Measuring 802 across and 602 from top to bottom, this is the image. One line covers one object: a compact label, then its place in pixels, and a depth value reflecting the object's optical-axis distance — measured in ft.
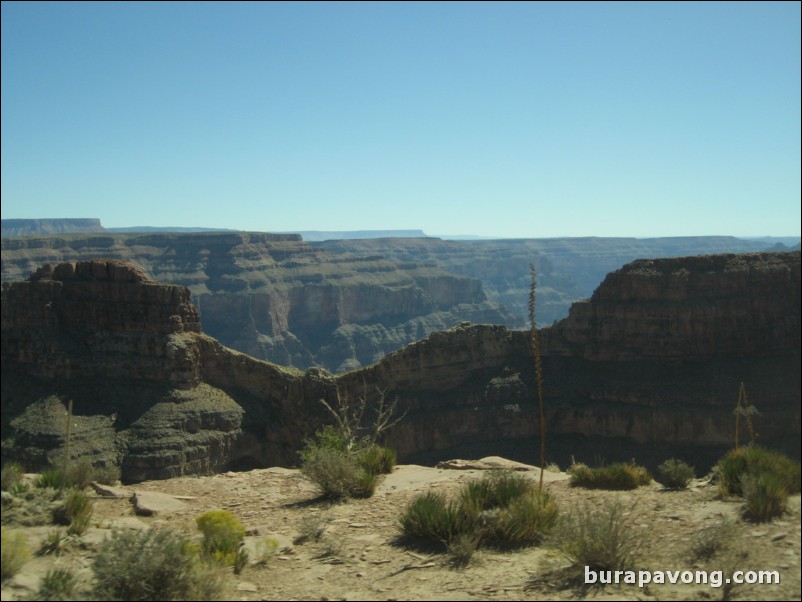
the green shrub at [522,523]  38.01
